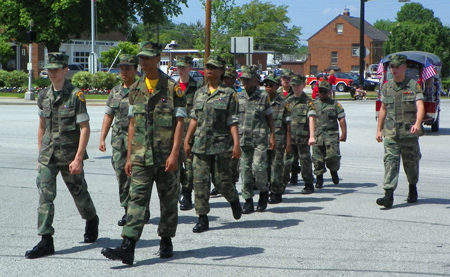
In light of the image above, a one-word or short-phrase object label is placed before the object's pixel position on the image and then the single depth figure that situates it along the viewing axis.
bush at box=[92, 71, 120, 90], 35.13
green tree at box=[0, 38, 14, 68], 54.78
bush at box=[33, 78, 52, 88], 38.16
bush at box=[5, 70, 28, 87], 37.91
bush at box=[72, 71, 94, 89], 34.97
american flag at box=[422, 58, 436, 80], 19.48
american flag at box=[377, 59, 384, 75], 19.34
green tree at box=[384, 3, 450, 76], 64.31
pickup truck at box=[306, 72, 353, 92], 49.59
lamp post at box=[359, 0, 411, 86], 37.67
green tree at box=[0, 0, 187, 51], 41.41
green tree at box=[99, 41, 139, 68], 52.53
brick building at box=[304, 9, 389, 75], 85.81
